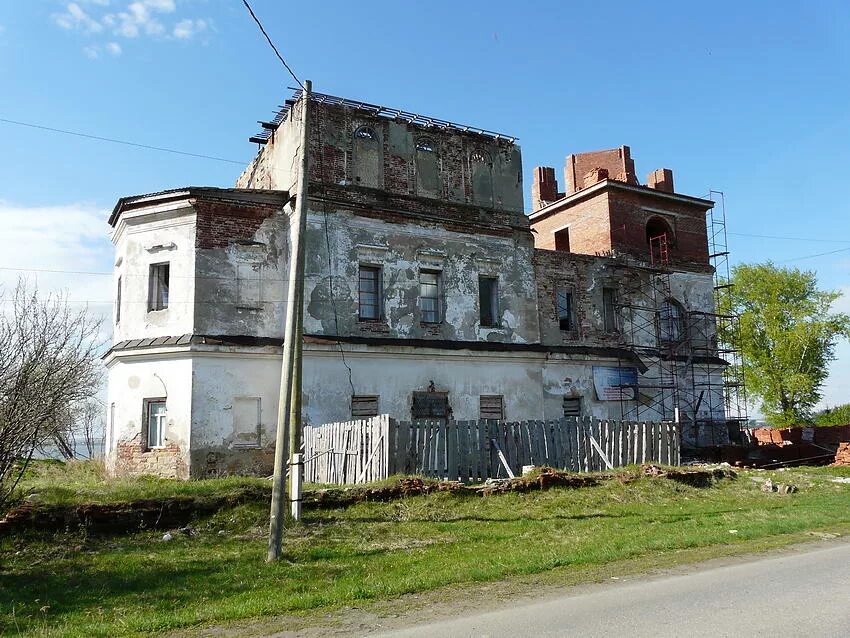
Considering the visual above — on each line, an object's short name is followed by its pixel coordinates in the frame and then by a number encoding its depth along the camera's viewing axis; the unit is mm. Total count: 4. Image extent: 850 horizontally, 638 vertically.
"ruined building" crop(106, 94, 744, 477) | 18594
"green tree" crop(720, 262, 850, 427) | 41062
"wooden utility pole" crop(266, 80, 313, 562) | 9320
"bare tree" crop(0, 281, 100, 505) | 9984
